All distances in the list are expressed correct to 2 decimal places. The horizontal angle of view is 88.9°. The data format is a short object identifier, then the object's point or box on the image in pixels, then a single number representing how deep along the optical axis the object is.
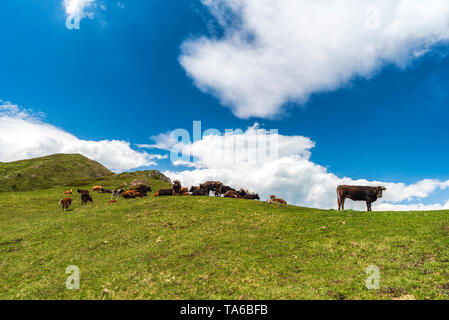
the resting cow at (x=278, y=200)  37.34
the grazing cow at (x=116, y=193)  47.44
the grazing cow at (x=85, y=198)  40.22
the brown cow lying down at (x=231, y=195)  40.09
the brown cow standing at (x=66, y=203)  35.97
